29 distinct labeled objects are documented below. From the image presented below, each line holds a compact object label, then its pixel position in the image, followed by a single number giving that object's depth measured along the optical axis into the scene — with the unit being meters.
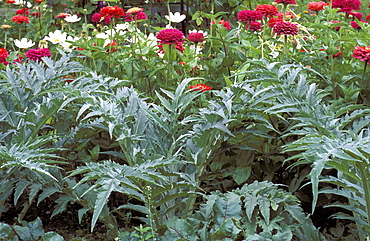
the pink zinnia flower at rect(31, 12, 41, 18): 5.07
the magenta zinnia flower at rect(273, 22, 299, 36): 2.28
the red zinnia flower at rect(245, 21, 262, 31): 2.76
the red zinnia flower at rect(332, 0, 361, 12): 2.74
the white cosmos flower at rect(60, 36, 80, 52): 3.23
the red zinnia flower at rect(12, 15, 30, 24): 4.04
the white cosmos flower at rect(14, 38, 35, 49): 3.39
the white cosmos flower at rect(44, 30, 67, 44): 3.17
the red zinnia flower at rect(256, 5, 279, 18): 2.72
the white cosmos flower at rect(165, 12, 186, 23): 3.23
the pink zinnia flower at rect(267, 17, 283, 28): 2.71
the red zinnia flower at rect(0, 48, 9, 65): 2.80
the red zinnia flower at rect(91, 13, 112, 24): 3.28
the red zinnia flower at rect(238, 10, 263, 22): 2.72
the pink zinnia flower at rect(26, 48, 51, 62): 2.73
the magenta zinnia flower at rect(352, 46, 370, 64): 2.11
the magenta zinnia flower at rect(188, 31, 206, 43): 2.81
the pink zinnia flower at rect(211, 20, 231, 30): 3.19
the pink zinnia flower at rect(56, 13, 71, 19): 3.74
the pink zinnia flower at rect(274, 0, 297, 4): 2.48
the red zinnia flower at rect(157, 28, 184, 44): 2.53
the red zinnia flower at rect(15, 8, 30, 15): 4.90
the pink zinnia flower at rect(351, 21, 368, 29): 3.13
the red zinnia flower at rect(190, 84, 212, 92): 2.28
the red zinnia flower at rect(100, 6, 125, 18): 2.95
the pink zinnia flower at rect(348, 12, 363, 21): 3.05
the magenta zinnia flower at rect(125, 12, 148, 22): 3.12
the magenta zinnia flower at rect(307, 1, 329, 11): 2.93
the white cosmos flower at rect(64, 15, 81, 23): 3.56
